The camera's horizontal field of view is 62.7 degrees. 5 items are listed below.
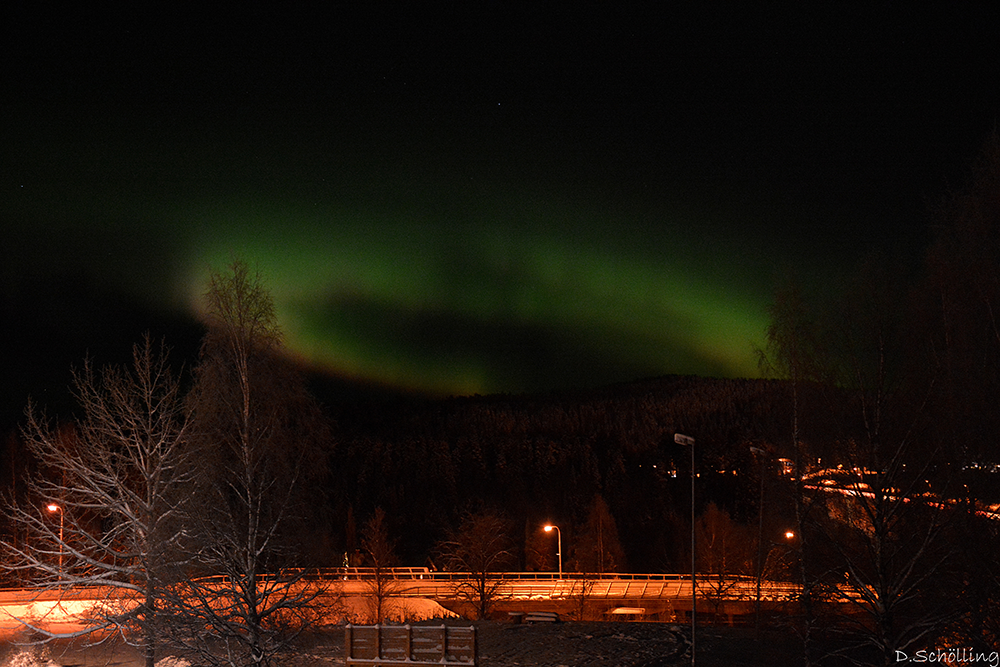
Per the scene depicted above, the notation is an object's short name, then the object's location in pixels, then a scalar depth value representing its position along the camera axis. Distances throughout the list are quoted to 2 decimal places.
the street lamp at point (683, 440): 27.91
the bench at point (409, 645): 21.44
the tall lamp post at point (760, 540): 27.56
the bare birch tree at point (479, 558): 44.19
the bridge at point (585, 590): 48.74
